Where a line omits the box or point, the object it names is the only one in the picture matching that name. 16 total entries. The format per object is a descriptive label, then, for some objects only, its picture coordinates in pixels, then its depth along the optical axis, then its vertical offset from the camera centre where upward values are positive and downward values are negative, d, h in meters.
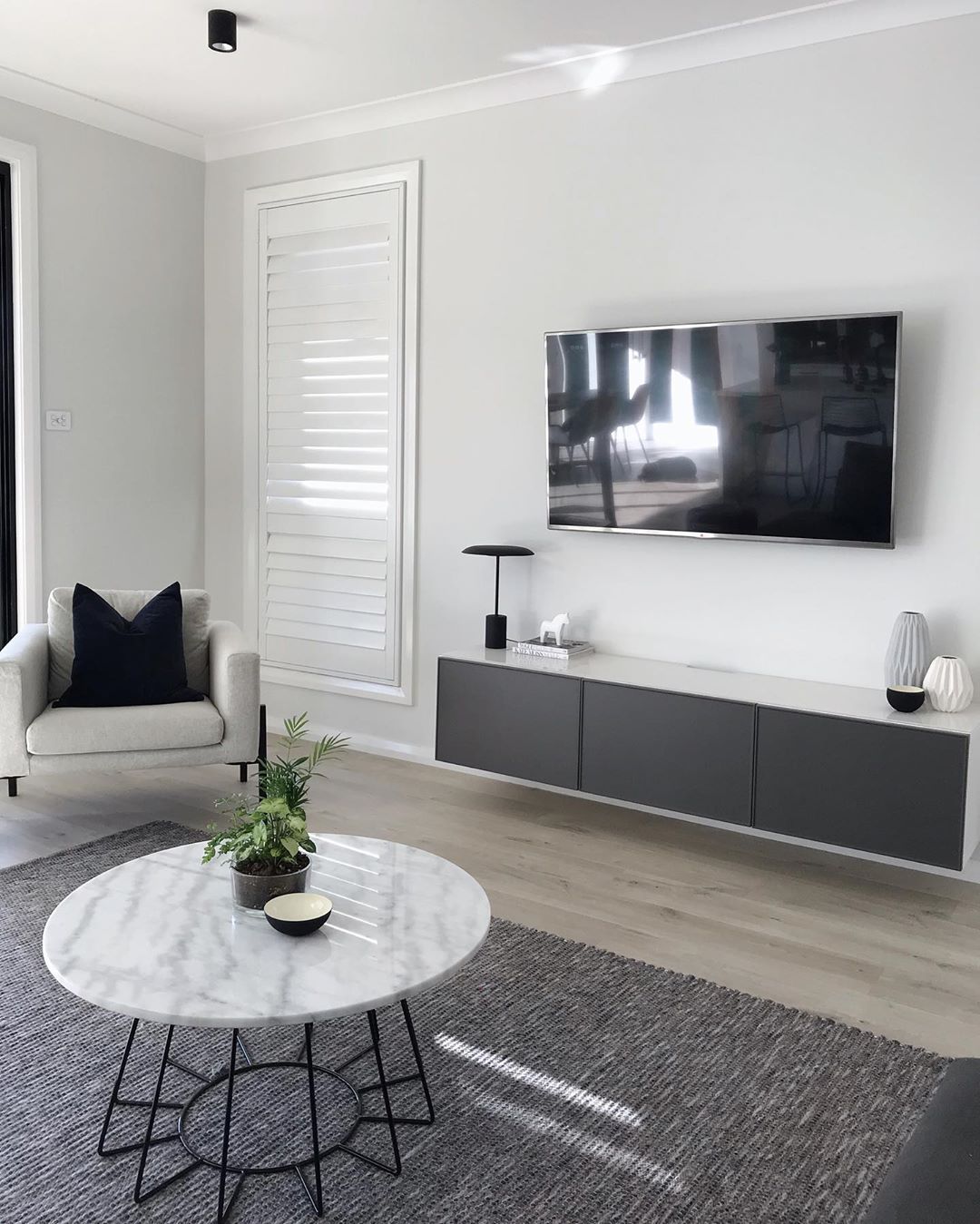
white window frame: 4.53 +0.34
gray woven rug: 1.88 -1.21
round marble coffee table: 1.72 -0.80
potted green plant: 2.04 -0.67
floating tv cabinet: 3.10 -0.80
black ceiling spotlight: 3.60 +1.49
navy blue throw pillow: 3.74 -0.61
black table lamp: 4.09 -0.51
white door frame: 4.43 +0.40
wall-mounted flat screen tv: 3.41 +0.21
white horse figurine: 4.04 -0.51
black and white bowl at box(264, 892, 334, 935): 1.95 -0.77
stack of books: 3.99 -0.59
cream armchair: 3.52 -0.79
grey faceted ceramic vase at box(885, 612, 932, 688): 3.34 -0.48
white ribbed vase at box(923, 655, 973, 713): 3.25 -0.56
